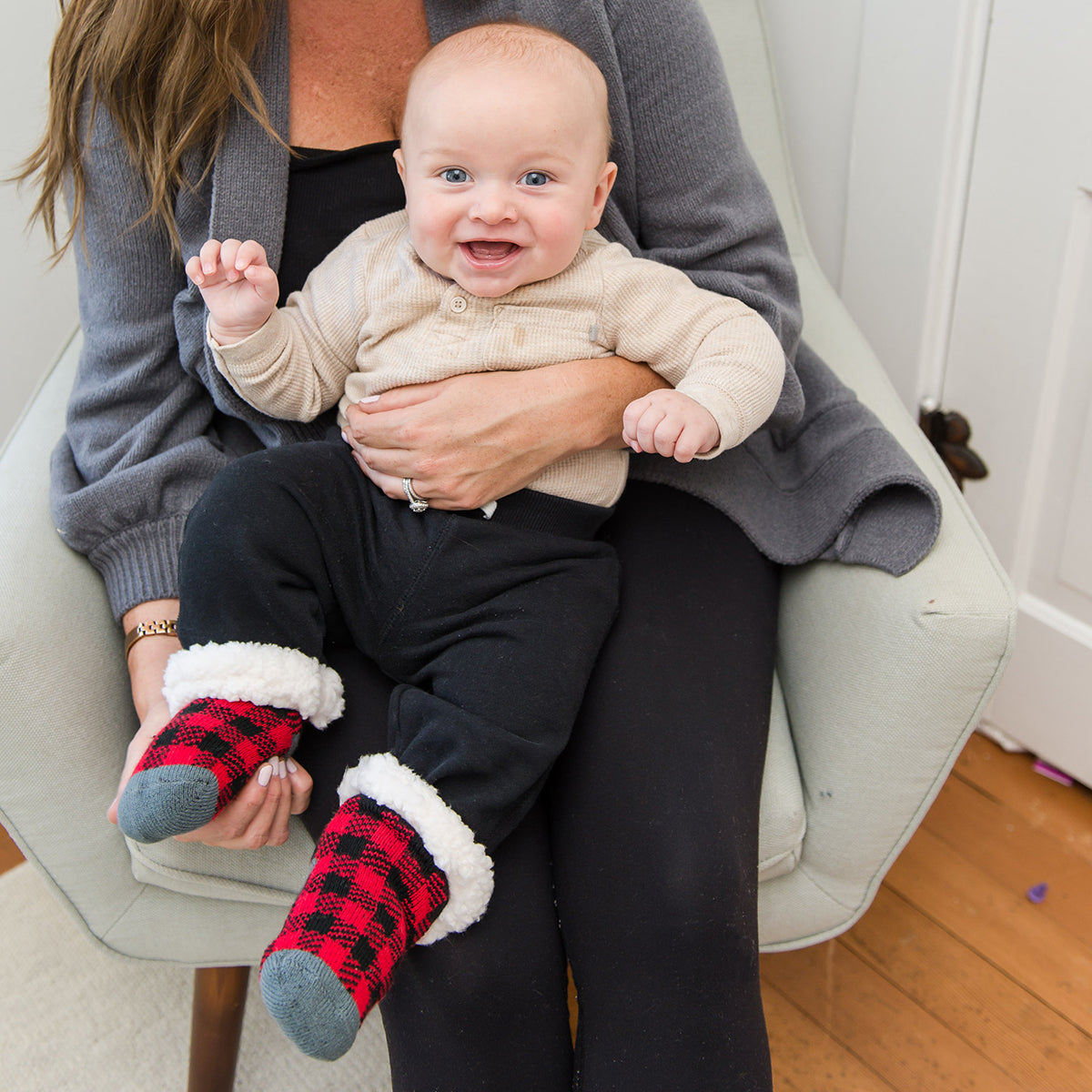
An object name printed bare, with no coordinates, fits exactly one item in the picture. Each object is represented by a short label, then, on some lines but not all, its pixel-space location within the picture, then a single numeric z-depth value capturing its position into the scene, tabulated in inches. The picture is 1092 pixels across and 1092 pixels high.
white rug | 45.8
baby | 28.9
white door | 45.8
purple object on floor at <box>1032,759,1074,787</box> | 58.0
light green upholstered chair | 34.2
